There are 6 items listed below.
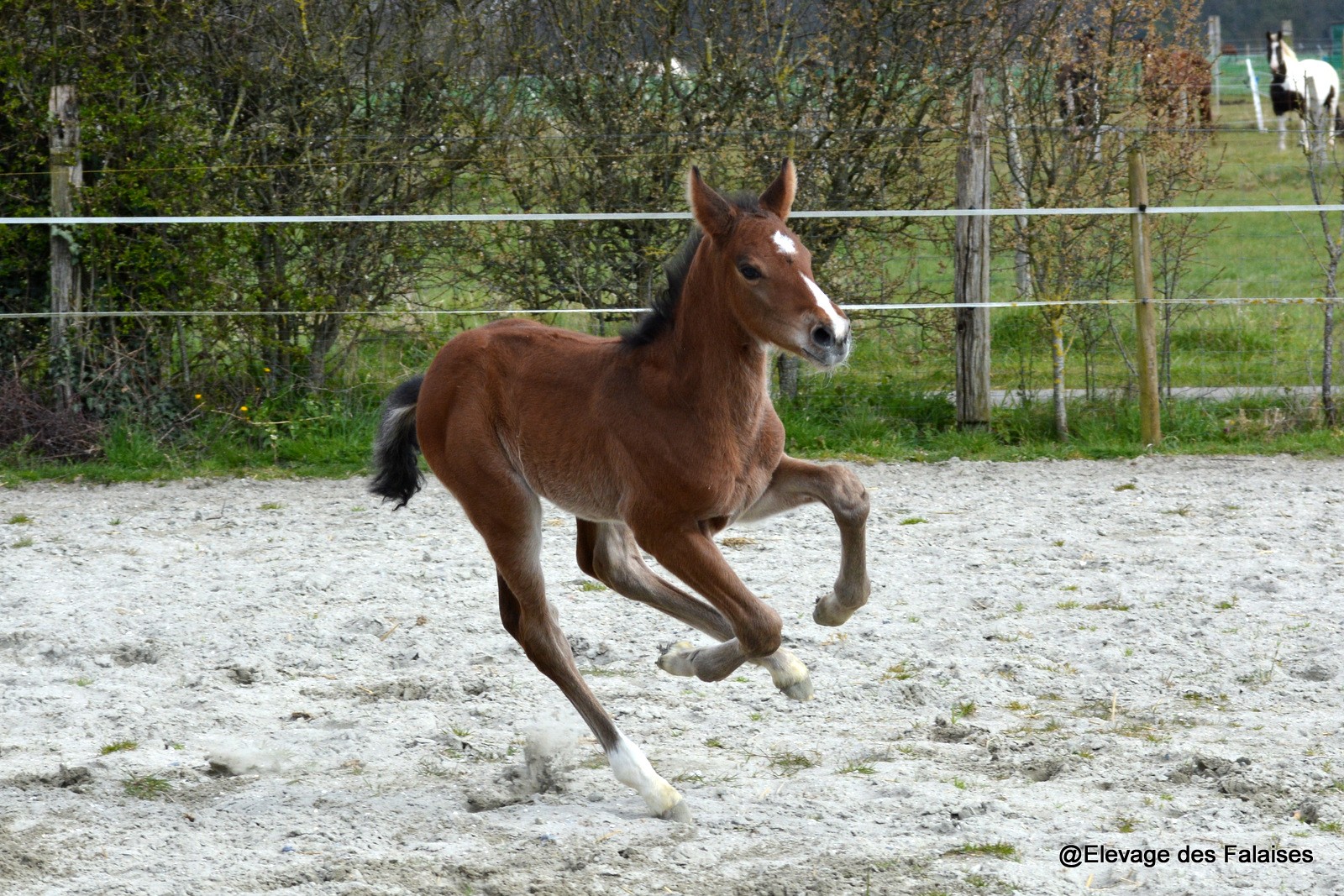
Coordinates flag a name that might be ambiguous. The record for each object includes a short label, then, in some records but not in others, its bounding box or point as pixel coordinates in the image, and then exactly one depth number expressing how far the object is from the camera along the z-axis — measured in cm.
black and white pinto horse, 3334
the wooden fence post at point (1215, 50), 3442
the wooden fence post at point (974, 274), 1744
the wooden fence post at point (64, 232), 1719
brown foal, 744
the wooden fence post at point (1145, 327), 1703
